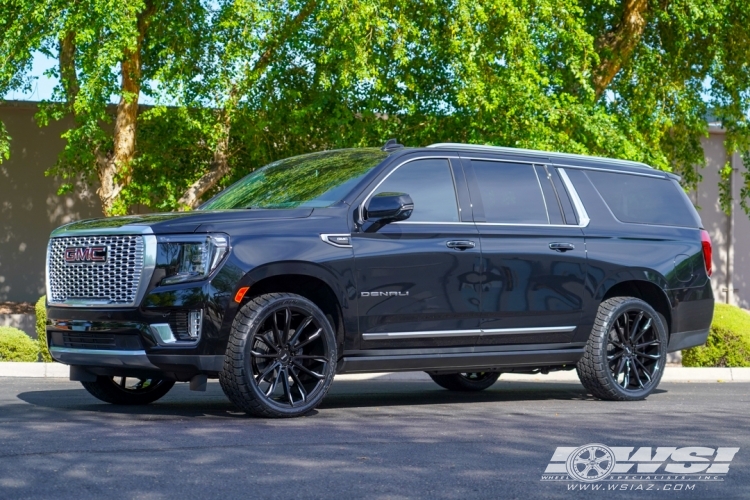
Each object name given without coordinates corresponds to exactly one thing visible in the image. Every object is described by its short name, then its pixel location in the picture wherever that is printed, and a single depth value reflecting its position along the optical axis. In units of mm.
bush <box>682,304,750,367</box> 13961
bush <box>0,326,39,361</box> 13250
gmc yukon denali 7656
